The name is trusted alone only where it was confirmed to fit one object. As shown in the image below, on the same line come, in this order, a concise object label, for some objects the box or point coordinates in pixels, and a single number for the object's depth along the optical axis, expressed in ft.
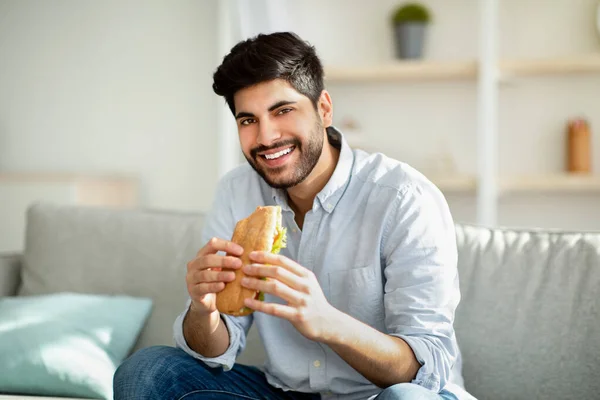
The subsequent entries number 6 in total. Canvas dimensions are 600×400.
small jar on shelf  12.48
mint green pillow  6.48
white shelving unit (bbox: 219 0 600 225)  11.97
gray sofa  6.12
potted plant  12.79
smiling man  4.88
